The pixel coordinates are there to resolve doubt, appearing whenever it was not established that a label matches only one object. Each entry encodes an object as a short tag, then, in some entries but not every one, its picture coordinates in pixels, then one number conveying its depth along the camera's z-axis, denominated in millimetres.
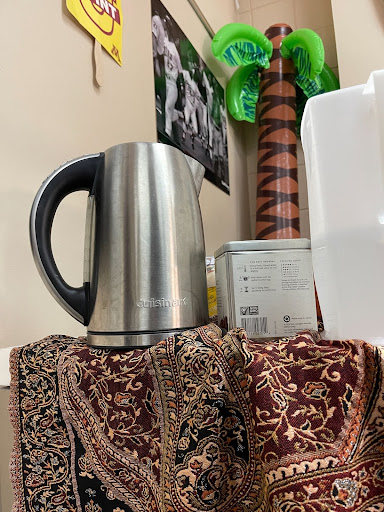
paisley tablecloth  317
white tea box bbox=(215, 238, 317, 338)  465
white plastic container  374
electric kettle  453
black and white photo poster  1154
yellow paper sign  795
